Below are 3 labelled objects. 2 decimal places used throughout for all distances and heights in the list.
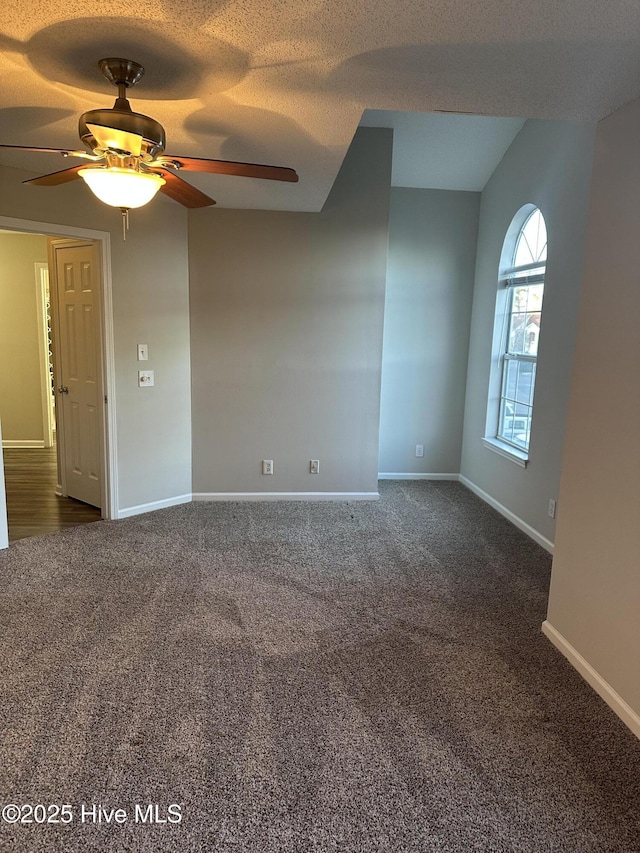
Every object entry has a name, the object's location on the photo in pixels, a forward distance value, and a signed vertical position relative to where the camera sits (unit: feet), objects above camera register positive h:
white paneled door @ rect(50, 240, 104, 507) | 13.79 -0.97
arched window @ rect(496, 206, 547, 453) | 13.87 +0.49
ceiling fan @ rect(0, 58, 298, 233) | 6.08 +2.16
